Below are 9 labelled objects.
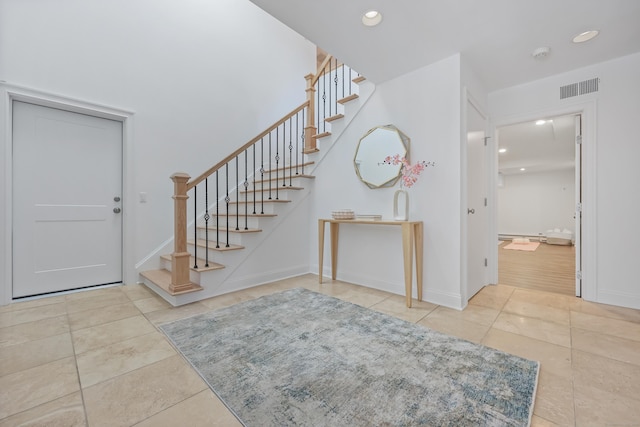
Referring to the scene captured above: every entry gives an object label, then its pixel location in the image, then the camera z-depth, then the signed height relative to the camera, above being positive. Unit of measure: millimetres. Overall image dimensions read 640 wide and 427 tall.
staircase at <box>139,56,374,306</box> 2574 +165
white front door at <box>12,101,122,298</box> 2643 +155
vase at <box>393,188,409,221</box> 2688 +89
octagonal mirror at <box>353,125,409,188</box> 2873 +685
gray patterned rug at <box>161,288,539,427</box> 1187 -896
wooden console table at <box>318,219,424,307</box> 2479 -301
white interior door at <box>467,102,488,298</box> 2752 +111
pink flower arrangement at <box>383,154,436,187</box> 2652 +458
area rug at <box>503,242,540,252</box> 6379 -868
